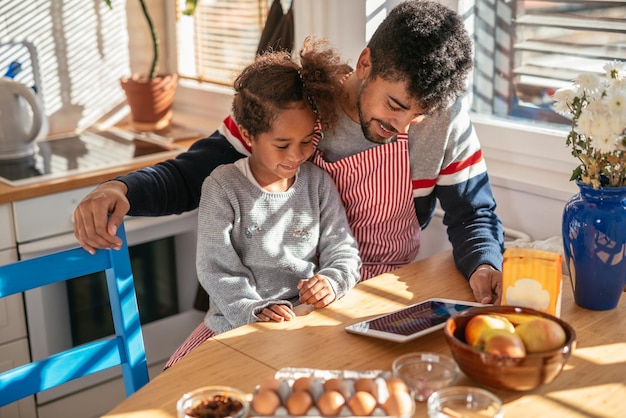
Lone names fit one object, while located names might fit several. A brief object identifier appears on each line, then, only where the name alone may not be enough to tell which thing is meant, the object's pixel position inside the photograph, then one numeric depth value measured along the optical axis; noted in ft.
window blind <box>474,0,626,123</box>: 6.55
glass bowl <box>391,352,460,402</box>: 3.87
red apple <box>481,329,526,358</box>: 3.79
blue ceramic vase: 4.63
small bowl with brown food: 3.54
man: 5.08
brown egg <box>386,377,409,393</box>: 3.60
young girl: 5.40
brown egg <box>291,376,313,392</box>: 3.58
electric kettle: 7.84
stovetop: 7.48
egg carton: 3.49
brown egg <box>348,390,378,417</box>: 3.46
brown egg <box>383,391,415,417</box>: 3.51
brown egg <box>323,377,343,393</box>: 3.56
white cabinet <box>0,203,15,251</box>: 6.95
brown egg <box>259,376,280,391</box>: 3.59
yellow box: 4.47
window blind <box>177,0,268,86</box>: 9.23
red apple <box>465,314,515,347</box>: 3.97
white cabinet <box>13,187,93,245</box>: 7.06
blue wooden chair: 4.45
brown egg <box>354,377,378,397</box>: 3.56
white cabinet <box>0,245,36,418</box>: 7.11
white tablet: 4.42
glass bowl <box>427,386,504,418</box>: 3.61
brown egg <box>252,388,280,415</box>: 3.49
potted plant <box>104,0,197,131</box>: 9.07
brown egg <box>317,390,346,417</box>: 3.47
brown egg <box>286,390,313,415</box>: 3.48
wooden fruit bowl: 3.73
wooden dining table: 3.84
